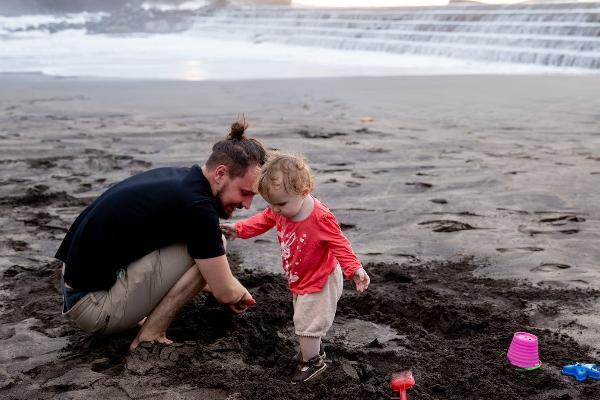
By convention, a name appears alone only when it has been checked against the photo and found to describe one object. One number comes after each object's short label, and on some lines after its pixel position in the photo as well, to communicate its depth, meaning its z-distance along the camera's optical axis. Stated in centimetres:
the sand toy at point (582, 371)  272
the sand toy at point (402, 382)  255
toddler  267
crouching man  290
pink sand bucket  278
